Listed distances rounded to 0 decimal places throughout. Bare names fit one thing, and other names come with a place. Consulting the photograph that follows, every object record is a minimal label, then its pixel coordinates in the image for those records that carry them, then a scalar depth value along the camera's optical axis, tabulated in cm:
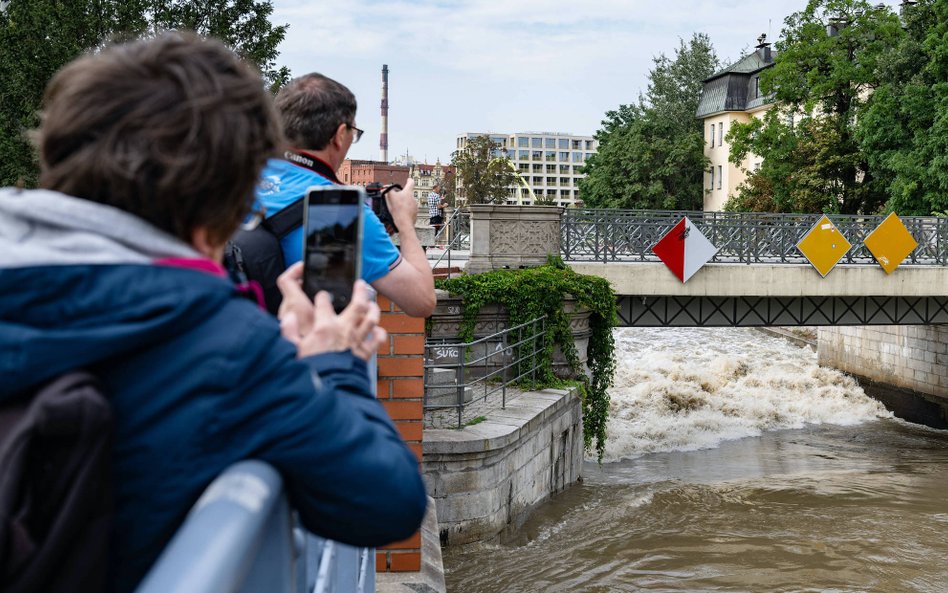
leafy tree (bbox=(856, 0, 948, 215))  3062
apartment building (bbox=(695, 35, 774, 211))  6266
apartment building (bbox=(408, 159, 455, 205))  15312
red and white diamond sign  1988
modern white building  18212
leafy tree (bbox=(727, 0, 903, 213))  3641
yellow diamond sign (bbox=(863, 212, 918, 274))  2136
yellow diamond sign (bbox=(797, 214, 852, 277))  2081
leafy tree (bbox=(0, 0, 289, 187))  1462
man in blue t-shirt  254
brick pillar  521
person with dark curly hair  116
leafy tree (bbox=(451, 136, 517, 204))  5744
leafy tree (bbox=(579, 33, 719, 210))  5891
